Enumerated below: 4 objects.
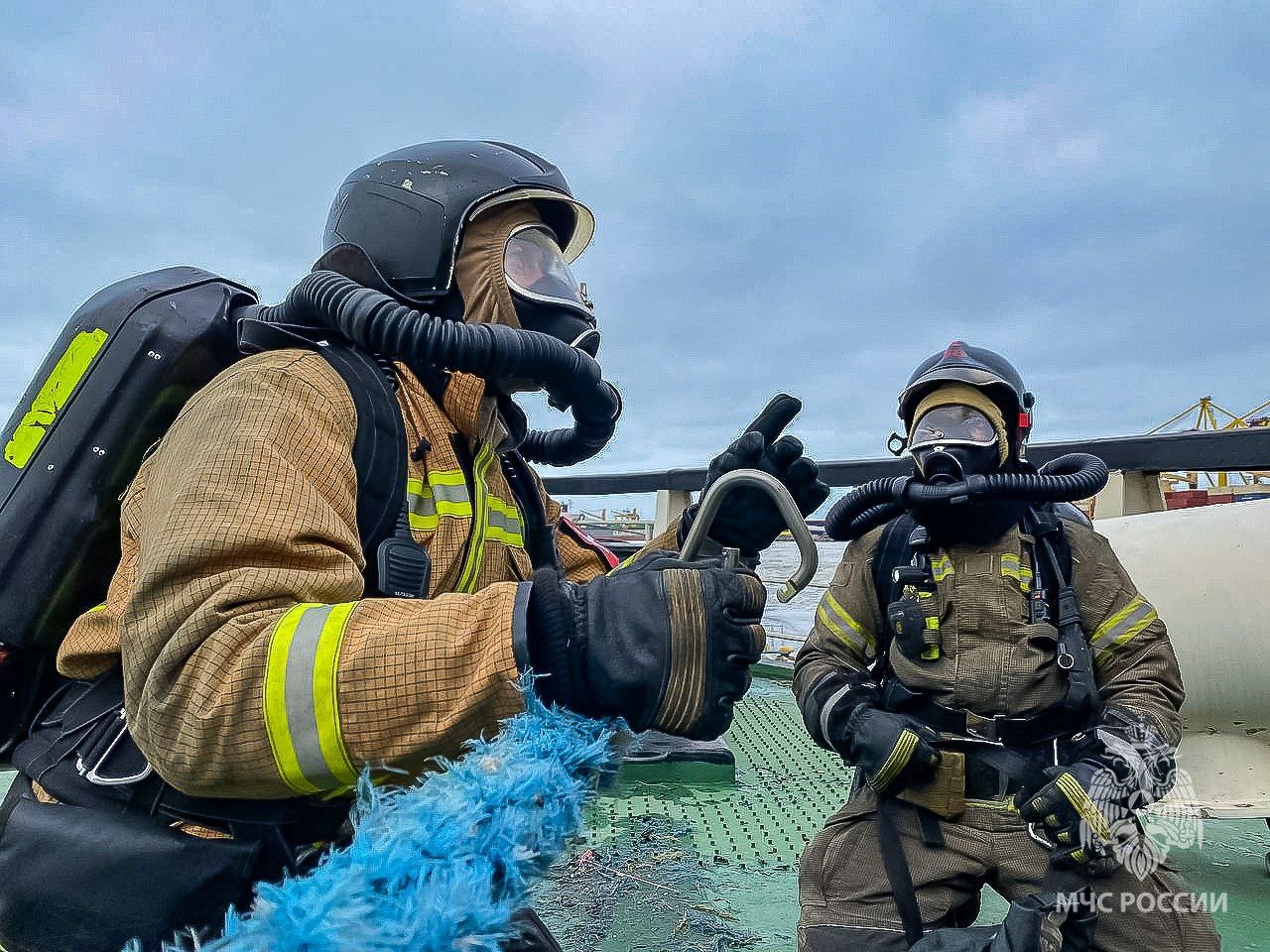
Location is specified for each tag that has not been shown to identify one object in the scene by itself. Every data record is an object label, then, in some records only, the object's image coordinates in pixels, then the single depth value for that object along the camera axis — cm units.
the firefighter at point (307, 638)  96
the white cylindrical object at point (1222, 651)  287
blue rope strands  84
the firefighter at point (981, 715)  211
